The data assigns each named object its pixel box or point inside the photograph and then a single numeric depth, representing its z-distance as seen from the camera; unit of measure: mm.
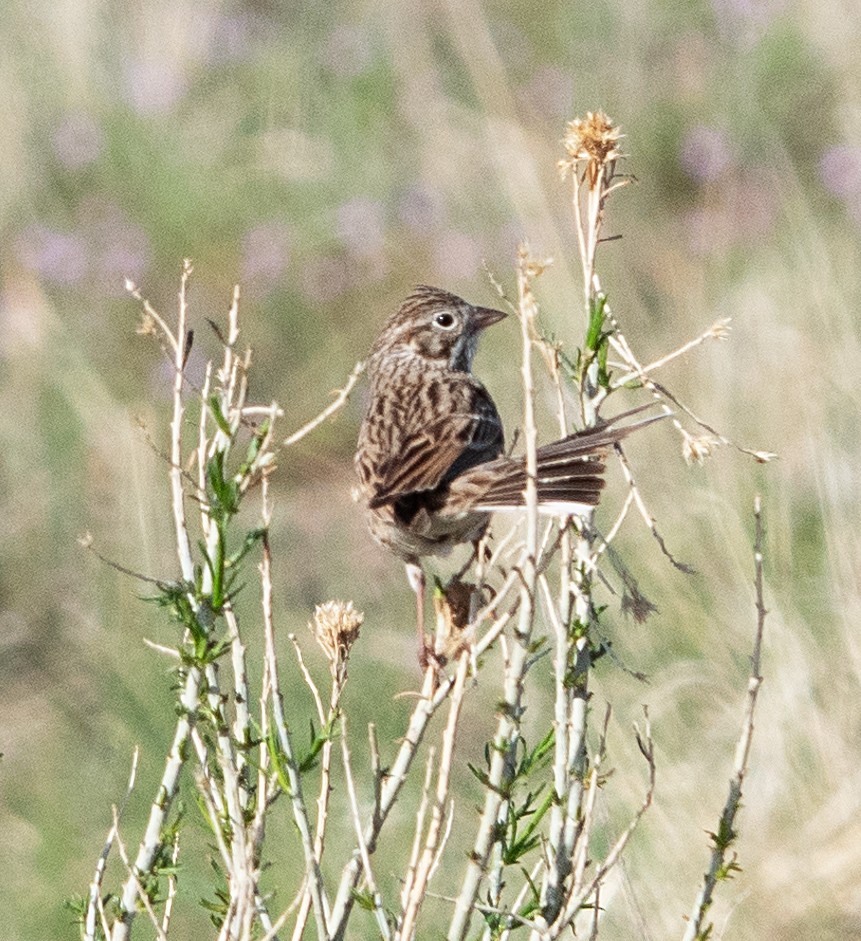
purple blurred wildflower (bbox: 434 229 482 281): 20891
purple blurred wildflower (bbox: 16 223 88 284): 21687
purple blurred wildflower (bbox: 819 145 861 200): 21937
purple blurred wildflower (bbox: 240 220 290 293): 21453
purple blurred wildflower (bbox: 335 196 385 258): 21953
